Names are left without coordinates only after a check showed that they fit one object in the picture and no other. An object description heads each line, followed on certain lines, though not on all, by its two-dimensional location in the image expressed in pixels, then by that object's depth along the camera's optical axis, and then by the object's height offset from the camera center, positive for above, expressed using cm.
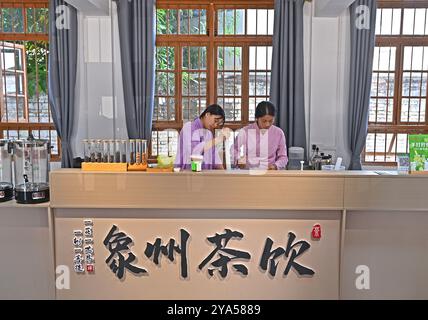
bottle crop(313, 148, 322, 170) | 349 -36
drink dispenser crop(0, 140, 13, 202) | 214 -25
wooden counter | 201 -53
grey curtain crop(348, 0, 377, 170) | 374 +48
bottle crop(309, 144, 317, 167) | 373 -29
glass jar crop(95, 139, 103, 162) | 207 -17
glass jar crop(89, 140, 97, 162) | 206 -17
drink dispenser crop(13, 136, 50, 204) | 214 -24
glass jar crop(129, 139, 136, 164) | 208 -17
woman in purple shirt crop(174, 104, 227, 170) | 222 -12
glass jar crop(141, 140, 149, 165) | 210 -18
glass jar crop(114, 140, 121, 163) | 207 -17
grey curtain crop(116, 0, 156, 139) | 379 +57
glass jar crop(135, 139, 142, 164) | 209 -18
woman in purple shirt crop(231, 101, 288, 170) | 273 -14
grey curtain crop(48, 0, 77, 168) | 380 +52
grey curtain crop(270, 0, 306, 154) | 378 +48
